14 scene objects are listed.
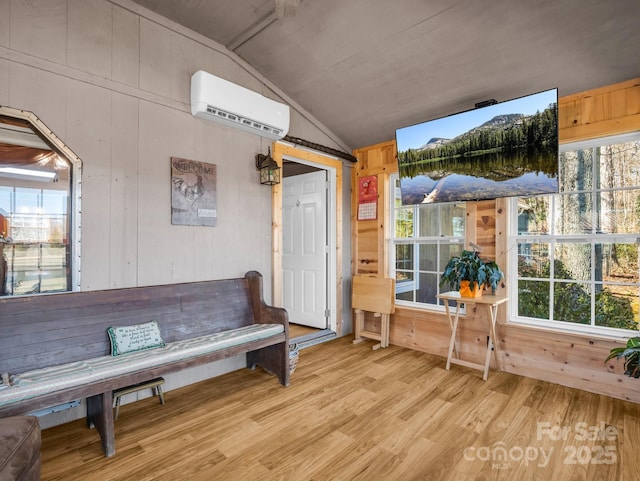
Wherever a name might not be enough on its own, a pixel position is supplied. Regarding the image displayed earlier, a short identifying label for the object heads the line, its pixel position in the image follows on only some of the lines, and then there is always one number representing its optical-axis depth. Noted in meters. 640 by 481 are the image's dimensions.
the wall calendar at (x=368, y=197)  4.17
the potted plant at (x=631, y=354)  2.13
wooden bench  1.93
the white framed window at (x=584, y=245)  2.65
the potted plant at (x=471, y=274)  2.96
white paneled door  4.28
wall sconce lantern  3.25
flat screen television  2.62
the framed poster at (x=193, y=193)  2.80
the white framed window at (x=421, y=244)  3.61
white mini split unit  2.82
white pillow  2.29
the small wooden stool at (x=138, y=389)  2.27
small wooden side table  2.90
